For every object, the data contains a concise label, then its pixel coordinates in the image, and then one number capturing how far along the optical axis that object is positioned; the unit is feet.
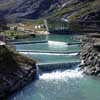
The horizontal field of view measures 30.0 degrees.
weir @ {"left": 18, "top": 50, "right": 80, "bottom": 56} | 119.44
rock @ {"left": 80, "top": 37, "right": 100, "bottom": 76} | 84.23
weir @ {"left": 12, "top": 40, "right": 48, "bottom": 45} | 174.19
